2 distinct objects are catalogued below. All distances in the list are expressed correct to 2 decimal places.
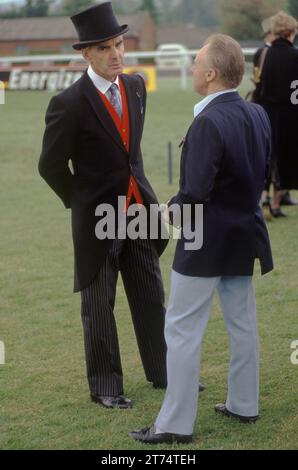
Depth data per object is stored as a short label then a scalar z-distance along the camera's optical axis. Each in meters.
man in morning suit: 5.07
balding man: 4.33
